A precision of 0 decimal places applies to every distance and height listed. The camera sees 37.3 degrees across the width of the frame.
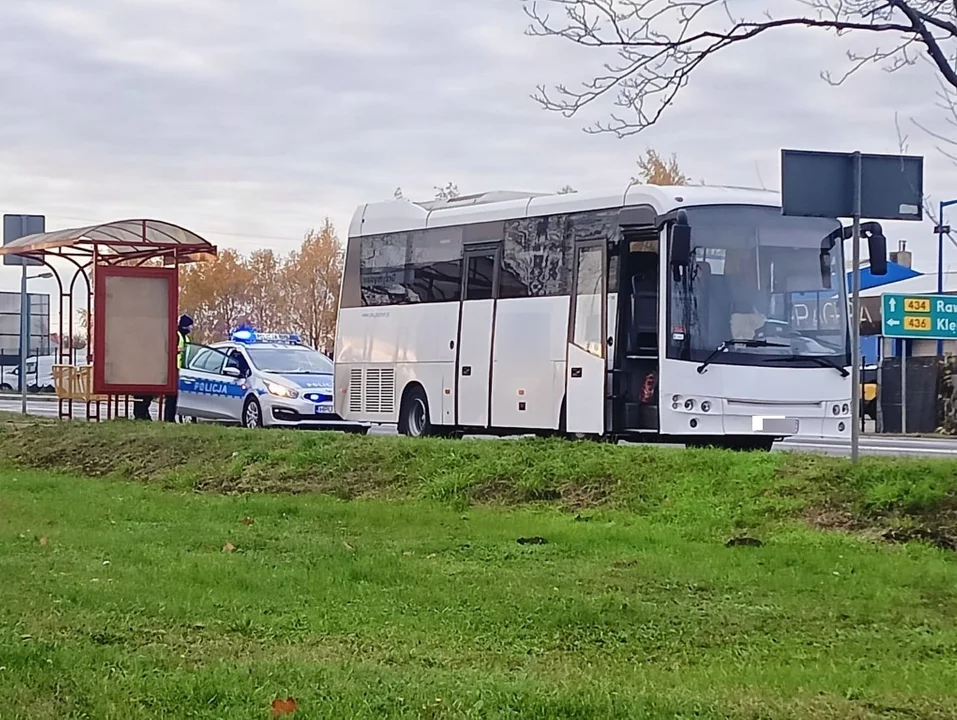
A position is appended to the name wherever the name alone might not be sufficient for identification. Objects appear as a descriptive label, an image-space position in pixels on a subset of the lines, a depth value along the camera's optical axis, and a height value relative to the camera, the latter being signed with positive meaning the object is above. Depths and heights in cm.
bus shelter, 2005 +83
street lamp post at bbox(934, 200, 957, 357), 4000 +302
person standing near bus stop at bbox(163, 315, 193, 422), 2129 +29
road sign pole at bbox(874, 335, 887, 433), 3359 -75
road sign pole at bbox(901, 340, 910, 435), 3281 -54
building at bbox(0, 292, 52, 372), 6956 +201
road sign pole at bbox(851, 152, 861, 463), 1162 +53
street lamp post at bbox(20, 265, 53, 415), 2302 +64
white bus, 1606 +60
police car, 2314 -35
